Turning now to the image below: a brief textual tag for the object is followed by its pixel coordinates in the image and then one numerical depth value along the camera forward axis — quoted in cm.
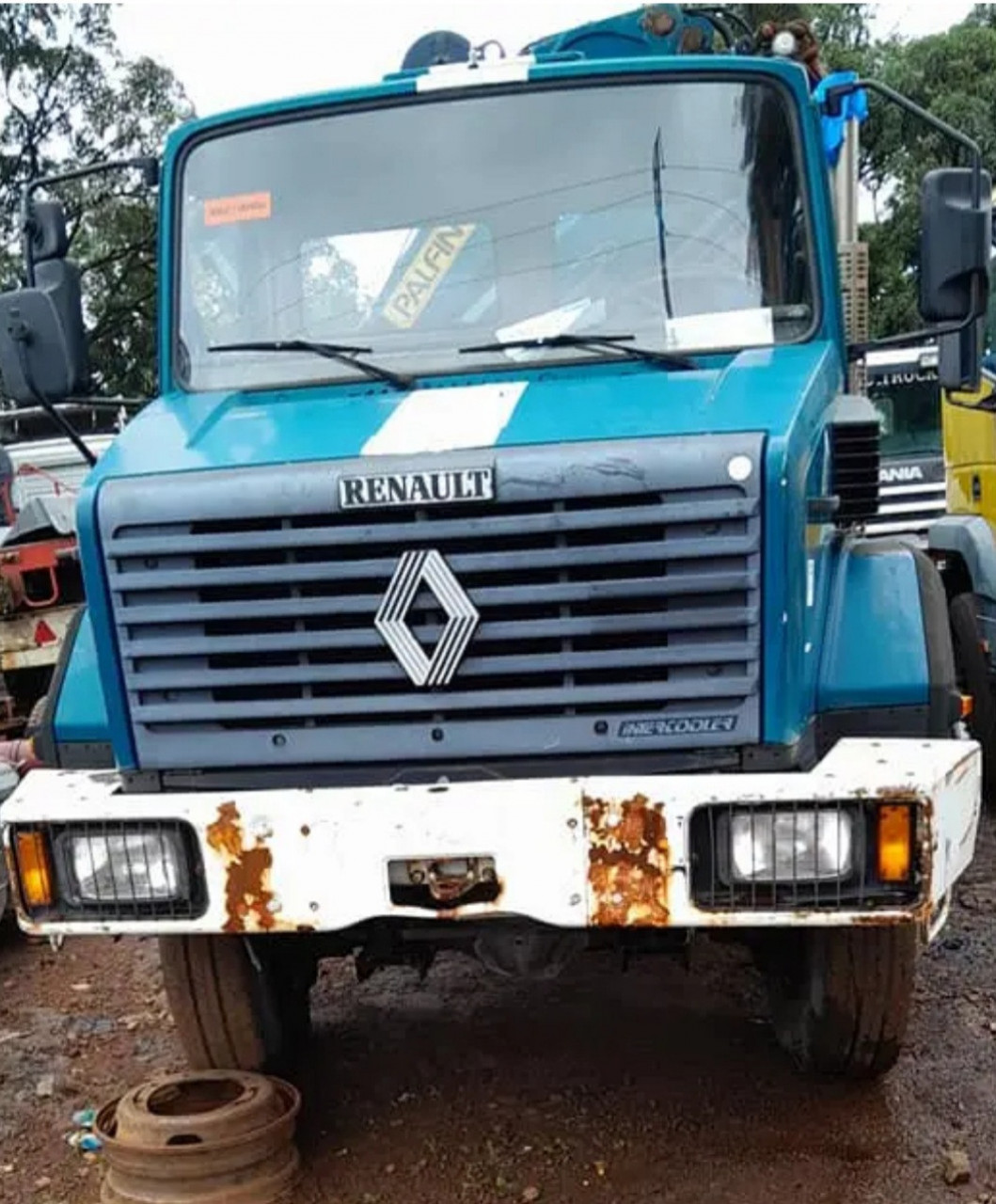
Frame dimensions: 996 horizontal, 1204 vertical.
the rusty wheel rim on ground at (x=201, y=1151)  341
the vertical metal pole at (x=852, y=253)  461
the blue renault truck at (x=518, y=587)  302
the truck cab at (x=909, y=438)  1116
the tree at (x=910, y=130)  1372
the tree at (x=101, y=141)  1769
